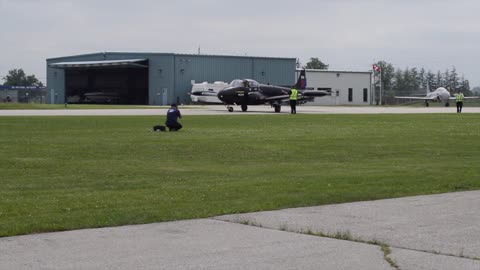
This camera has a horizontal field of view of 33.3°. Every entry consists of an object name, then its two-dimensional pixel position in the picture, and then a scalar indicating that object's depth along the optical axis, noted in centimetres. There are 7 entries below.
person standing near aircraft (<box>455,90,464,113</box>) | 5885
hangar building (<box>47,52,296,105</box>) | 9856
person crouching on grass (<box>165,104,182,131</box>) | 2955
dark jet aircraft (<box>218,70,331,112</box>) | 5866
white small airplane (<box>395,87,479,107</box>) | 9312
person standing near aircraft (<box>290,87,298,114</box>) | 5128
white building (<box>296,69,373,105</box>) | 11425
